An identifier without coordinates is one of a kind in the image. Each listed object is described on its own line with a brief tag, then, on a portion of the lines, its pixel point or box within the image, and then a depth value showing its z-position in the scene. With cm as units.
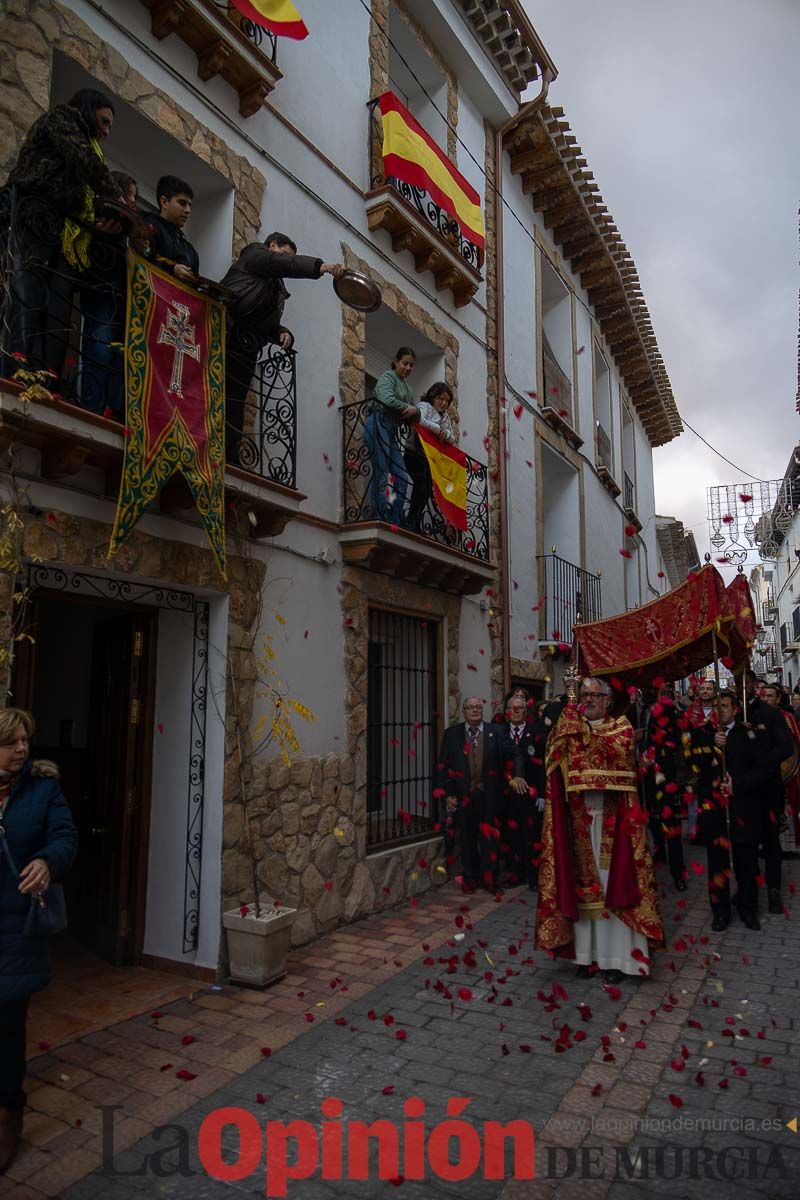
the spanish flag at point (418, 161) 779
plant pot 504
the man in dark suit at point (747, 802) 617
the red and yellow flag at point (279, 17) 591
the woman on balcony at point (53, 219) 411
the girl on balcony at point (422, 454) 783
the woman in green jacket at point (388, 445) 709
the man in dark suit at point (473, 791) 773
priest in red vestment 515
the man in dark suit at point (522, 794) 779
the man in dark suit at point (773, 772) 628
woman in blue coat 304
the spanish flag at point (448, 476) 783
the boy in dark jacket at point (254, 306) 550
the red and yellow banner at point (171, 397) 446
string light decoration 1190
